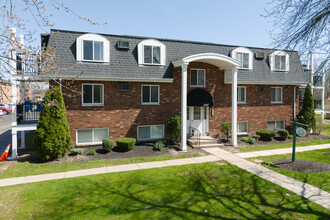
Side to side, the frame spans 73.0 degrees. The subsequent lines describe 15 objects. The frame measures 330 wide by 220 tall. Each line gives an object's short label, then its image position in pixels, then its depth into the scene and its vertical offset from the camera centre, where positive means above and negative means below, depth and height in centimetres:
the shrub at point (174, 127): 1463 -132
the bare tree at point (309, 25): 754 +295
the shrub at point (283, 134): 1691 -198
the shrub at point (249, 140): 1561 -229
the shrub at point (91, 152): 1270 -259
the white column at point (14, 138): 1207 -171
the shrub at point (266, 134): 1649 -196
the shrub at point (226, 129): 1566 -151
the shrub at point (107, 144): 1293 -217
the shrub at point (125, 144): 1313 -216
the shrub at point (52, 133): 1133 -134
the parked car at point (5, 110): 3664 -51
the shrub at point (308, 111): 1817 -25
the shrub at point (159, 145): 1370 -237
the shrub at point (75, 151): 1230 -243
